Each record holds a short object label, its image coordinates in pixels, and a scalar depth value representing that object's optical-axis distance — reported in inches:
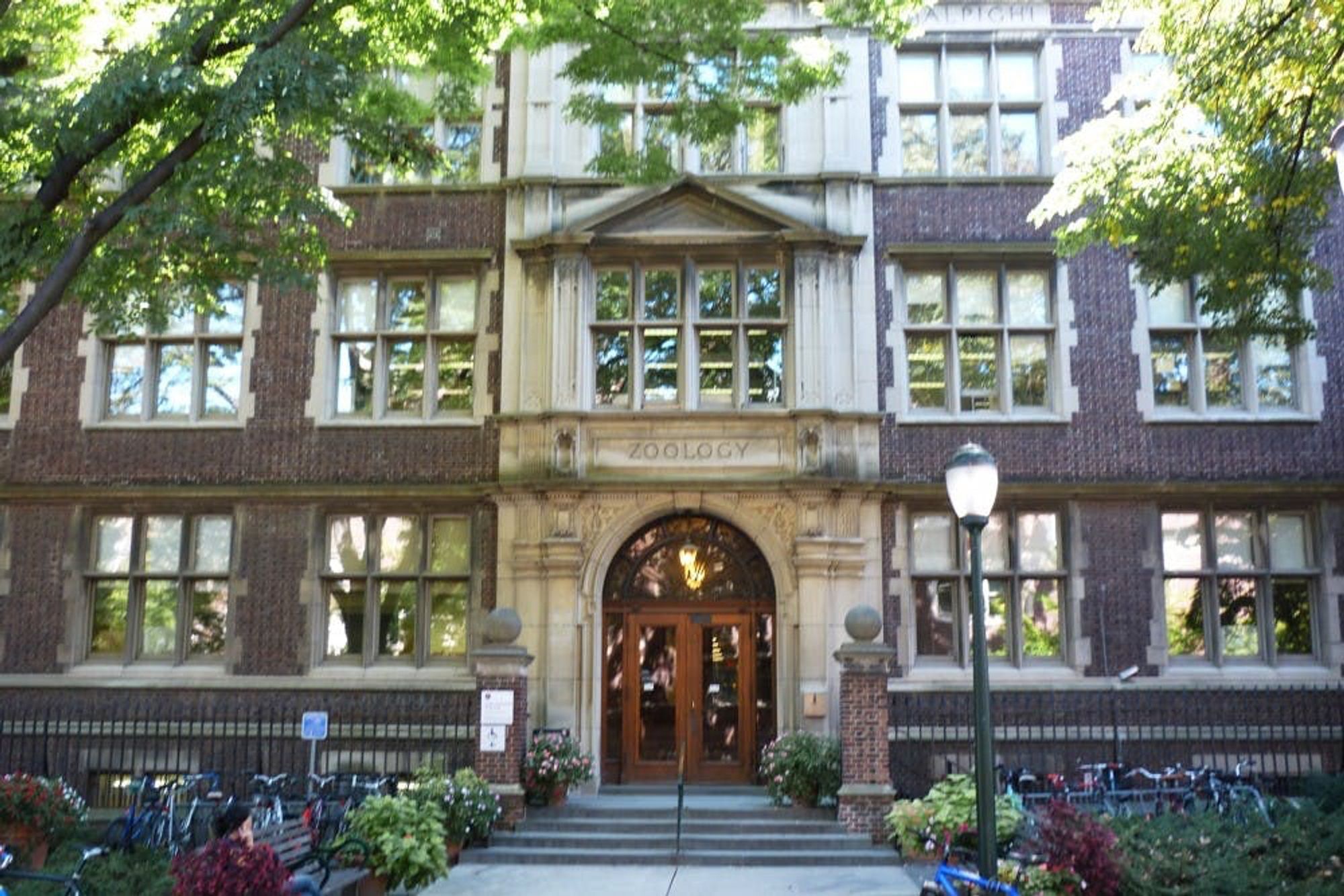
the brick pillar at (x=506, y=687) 527.2
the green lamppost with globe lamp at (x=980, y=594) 323.0
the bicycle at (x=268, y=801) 490.7
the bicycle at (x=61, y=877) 309.4
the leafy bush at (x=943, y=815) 440.1
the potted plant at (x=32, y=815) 455.5
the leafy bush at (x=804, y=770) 535.8
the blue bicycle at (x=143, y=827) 486.6
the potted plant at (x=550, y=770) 546.3
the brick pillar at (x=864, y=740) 514.0
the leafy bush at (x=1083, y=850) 356.8
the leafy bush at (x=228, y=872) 312.8
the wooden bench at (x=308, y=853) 380.8
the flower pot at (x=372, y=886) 414.7
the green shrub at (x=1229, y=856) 371.9
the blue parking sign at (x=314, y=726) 550.6
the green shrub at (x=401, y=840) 410.6
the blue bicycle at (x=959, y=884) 310.5
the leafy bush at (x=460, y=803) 487.2
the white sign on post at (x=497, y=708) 528.4
